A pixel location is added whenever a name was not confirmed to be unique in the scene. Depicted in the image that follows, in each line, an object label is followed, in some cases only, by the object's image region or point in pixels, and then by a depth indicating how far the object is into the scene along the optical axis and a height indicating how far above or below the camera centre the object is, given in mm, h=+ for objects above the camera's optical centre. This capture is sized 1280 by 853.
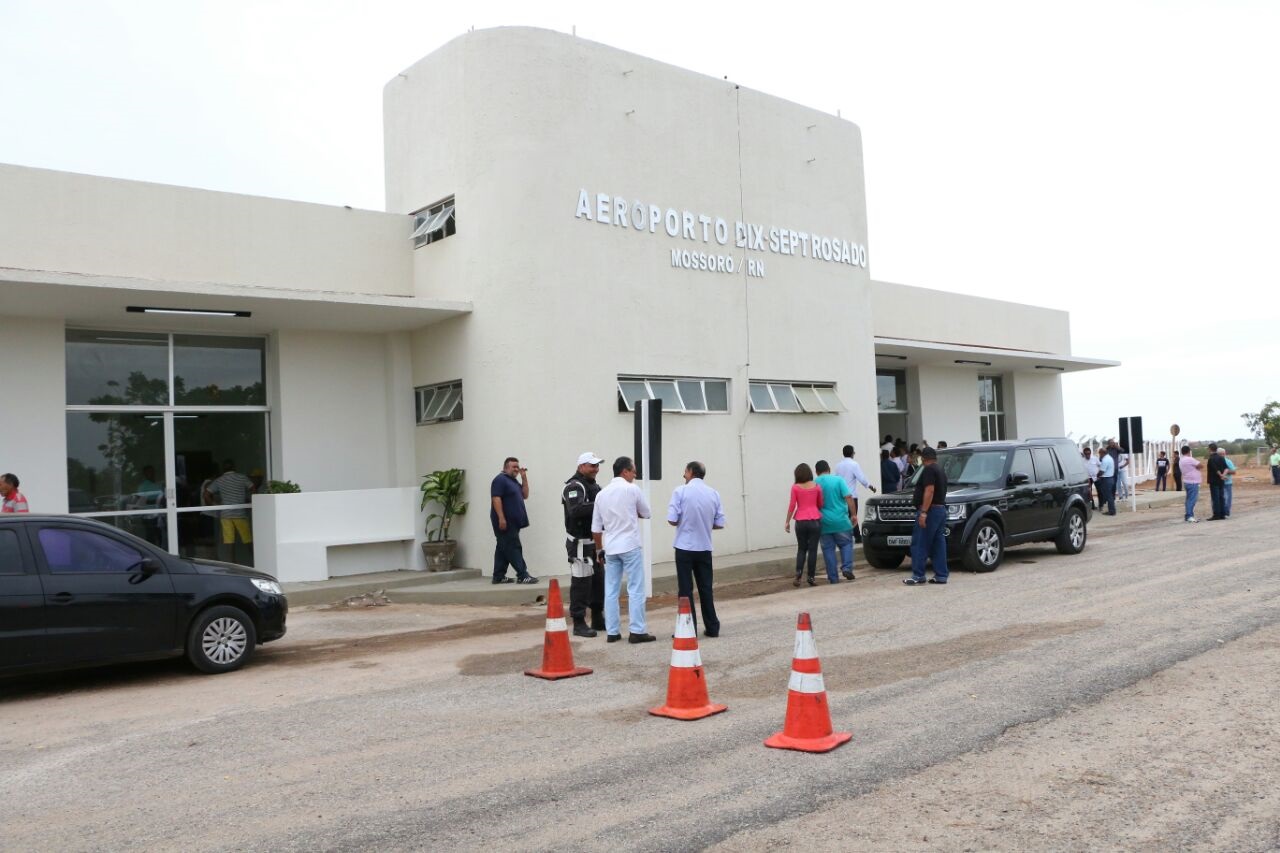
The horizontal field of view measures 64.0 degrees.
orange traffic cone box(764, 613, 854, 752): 6191 -1422
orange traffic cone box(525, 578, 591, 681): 8742 -1434
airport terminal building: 14031 +2550
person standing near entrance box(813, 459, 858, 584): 14641 -673
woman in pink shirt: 14211 -529
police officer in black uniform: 10797 -757
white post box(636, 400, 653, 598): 10852 +171
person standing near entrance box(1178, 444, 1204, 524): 21281 -433
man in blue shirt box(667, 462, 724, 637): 10281 -539
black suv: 14812 -626
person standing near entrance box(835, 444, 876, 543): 16250 -8
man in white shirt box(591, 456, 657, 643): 10219 -551
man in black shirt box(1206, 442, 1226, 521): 20688 -447
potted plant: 15617 -290
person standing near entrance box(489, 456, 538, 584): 14133 -464
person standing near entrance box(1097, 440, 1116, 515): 24938 -494
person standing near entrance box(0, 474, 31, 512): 12133 +133
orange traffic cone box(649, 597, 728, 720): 7113 -1433
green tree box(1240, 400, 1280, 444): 48103 +1650
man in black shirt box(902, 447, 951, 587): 13820 -812
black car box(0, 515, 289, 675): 8703 -916
